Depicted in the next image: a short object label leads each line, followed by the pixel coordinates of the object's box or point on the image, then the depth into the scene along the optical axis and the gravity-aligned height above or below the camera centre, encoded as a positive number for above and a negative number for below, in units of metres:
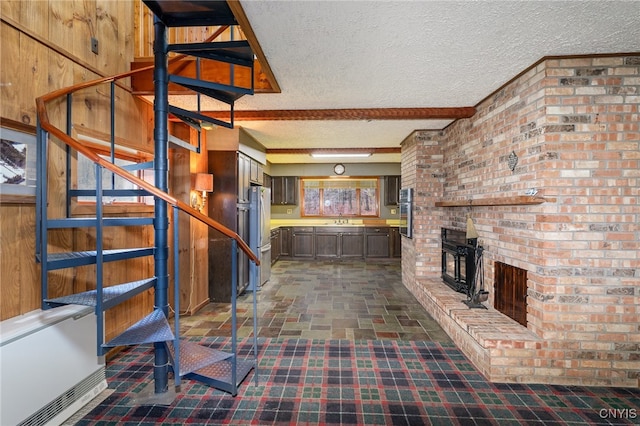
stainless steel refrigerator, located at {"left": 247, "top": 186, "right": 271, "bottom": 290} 4.98 -0.30
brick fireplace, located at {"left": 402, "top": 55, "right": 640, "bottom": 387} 2.33 -0.17
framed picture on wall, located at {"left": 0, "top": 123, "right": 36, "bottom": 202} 1.85 +0.30
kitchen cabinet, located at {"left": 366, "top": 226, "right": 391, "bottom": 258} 7.39 -0.77
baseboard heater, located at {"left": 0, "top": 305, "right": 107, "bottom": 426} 1.60 -0.94
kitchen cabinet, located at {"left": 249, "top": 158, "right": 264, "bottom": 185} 5.19 +0.71
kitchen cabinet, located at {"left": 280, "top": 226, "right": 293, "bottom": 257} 7.60 -0.75
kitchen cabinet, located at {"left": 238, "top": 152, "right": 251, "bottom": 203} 4.54 +0.54
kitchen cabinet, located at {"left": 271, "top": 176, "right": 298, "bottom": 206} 7.93 +0.56
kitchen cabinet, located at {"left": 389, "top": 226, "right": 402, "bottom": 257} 7.39 -0.75
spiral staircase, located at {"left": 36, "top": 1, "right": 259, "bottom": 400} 1.85 -0.06
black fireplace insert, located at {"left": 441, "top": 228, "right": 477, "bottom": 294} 3.50 -0.62
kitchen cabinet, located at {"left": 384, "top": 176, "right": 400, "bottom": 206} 7.68 +0.54
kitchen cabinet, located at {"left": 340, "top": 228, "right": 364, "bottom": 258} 7.44 -0.80
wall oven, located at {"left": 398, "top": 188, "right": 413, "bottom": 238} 4.68 -0.02
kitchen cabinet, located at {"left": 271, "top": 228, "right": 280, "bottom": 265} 7.16 -0.84
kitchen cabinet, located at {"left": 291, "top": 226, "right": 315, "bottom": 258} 7.54 -0.78
